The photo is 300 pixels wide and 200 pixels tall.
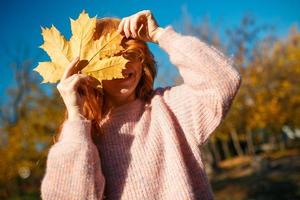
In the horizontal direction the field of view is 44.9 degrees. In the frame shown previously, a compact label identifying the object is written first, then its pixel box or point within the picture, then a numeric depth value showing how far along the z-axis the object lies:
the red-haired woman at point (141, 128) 1.70
